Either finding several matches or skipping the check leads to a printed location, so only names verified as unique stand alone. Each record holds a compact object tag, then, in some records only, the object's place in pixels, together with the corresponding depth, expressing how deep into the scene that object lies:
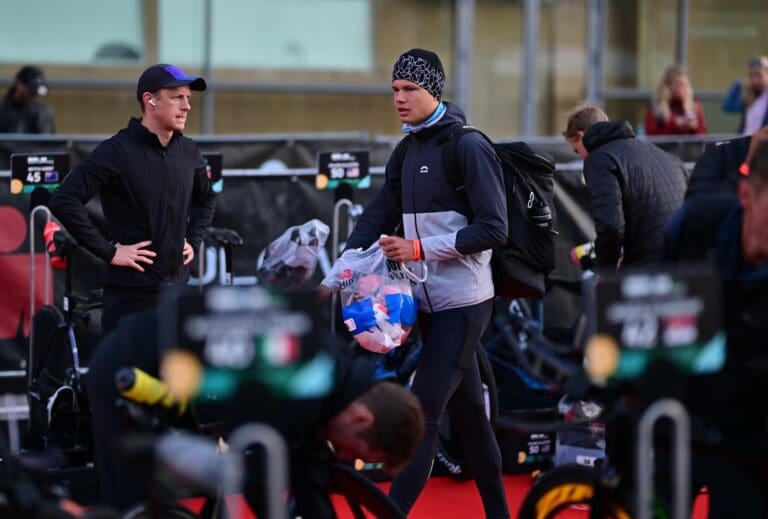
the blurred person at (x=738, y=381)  8.41
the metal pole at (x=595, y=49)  29.09
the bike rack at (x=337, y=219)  15.74
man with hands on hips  12.23
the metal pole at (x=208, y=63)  25.47
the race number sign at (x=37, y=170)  14.62
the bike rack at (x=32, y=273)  14.76
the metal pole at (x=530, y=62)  28.34
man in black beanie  11.37
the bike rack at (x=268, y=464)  7.45
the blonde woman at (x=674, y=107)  23.02
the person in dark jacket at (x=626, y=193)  13.25
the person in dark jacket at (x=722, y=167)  10.33
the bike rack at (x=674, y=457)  7.67
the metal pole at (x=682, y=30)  29.87
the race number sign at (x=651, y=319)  7.85
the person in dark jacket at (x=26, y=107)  20.91
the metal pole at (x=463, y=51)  27.66
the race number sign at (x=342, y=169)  15.73
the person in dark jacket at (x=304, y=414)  8.19
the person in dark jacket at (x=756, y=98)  22.98
